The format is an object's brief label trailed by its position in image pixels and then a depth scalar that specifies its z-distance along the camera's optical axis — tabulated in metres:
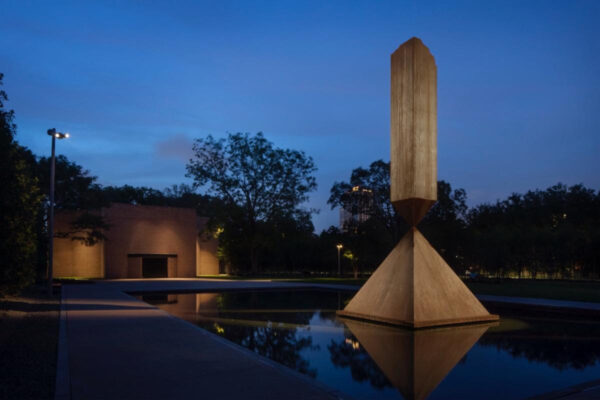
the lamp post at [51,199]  16.61
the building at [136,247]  34.00
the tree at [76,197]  30.27
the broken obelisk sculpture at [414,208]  9.89
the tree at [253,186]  37.09
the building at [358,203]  33.47
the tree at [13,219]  8.03
